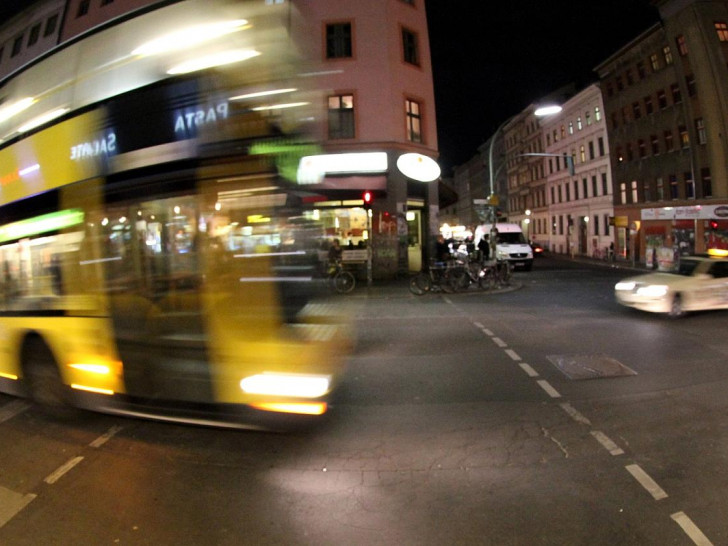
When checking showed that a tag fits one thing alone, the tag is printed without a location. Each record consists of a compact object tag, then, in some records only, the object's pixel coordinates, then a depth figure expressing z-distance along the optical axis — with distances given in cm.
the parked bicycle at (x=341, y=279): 1920
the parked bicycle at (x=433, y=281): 1917
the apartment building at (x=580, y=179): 4791
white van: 3030
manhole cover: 788
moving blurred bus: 468
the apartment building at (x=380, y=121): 2427
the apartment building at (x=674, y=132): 3400
